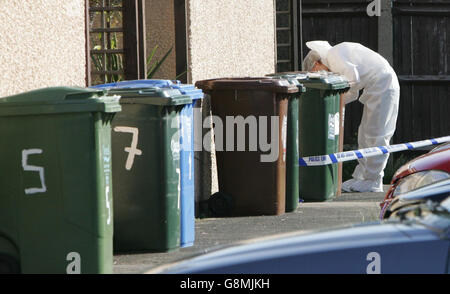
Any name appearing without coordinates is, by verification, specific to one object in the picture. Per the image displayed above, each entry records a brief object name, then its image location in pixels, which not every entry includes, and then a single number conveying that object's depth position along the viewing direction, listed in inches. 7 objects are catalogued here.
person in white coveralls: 983.6
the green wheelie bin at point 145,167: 605.9
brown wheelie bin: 784.9
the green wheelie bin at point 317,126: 908.6
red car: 550.6
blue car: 264.7
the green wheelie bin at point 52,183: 488.4
